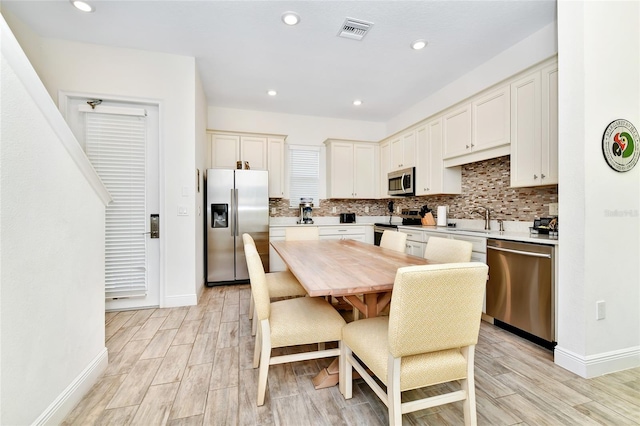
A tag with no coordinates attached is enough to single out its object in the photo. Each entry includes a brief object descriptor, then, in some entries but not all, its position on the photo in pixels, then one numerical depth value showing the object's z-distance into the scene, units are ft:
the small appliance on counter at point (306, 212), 16.31
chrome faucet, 10.64
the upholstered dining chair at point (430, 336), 3.57
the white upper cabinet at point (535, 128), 7.72
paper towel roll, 12.82
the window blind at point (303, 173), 16.76
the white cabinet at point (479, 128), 9.24
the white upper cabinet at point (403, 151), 13.97
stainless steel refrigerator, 13.05
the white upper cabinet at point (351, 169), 16.49
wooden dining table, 4.41
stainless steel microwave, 13.76
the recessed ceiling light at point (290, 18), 7.84
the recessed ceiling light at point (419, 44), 9.14
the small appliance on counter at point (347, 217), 17.22
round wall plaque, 6.25
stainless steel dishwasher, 6.91
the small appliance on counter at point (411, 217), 14.01
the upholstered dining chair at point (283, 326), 5.00
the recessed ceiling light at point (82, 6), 7.51
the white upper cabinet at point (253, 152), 14.56
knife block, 13.46
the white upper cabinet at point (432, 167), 12.12
